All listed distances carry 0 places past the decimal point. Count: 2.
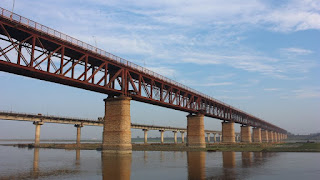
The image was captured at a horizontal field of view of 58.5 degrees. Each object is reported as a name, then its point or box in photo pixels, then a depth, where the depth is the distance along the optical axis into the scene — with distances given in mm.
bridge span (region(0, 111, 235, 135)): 98012
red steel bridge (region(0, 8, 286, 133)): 42094
